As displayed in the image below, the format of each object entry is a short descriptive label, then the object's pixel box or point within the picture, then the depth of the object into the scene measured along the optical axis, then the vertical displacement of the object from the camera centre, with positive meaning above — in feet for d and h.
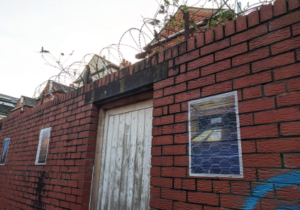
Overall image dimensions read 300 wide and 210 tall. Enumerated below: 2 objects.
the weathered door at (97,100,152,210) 8.23 +0.25
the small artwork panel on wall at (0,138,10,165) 17.83 +0.79
